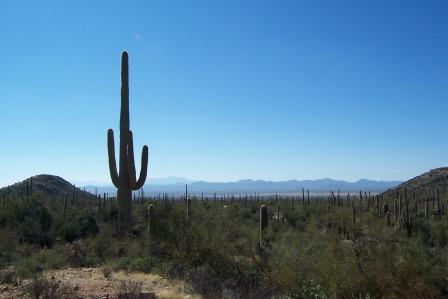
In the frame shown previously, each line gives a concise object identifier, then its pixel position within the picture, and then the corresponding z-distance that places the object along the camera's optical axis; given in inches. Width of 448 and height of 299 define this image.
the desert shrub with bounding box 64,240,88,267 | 672.8
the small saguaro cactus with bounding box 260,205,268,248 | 895.7
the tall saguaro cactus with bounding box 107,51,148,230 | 790.5
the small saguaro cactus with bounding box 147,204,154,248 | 653.7
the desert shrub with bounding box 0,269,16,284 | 516.1
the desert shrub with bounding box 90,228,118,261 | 729.6
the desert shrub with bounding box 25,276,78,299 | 419.2
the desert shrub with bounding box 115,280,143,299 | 417.4
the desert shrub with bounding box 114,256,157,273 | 593.5
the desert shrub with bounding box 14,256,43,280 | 543.2
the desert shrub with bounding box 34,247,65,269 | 634.5
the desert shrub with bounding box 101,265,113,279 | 565.0
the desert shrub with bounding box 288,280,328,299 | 383.6
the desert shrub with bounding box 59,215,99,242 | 954.7
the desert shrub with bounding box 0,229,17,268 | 670.2
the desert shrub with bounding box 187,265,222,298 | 462.3
